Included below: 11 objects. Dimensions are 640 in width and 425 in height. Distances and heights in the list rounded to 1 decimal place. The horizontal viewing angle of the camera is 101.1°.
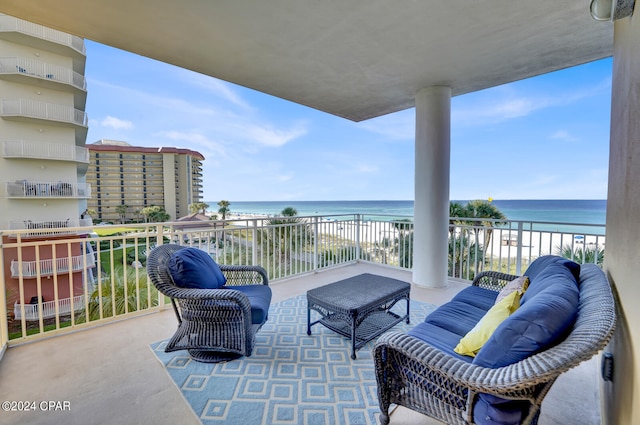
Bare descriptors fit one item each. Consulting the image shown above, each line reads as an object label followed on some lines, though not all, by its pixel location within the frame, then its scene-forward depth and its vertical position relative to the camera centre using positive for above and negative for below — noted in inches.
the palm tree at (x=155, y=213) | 891.7 -35.2
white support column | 140.4 +11.3
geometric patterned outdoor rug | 59.4 -47.9
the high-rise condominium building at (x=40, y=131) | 434.0 +127.1
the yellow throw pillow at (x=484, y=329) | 50.9 -24.7
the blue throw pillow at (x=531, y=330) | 37.6 -18.6
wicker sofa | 34.0 -24.3
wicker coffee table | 83.1 -33.4
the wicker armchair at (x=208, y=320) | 76.0 -34.9
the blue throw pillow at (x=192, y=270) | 79.5 -21.1
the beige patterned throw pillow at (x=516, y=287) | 64.3 -20.8
